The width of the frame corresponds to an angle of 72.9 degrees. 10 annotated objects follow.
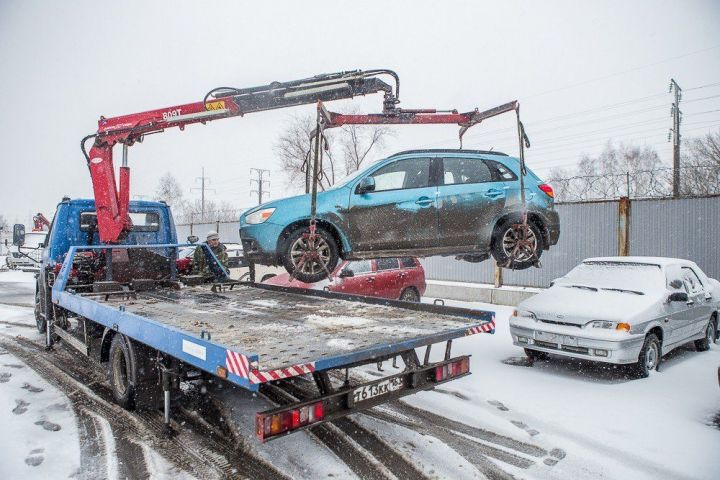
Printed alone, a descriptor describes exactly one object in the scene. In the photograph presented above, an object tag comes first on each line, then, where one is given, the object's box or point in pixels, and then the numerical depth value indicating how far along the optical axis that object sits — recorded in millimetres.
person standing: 7074
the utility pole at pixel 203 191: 46556
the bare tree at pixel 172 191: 40512
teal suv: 5129
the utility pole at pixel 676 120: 17823
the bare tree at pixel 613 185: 10881
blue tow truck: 3098
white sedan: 5656
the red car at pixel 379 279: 9070
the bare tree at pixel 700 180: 10438
